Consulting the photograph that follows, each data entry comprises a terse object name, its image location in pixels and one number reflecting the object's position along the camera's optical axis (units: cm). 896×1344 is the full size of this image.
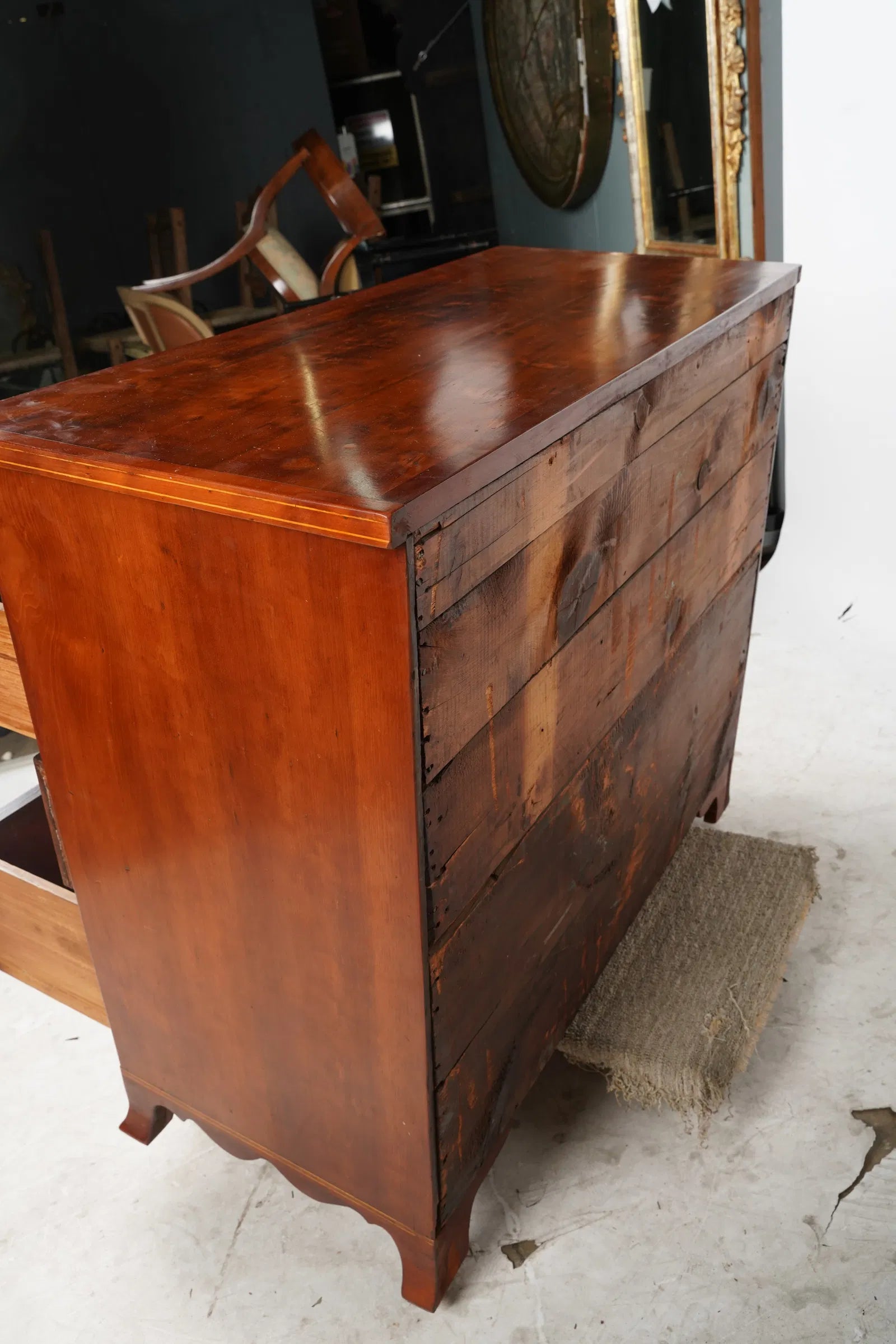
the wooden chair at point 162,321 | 407
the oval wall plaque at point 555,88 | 381
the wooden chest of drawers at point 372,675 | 103
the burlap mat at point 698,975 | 171
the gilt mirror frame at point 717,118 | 303
